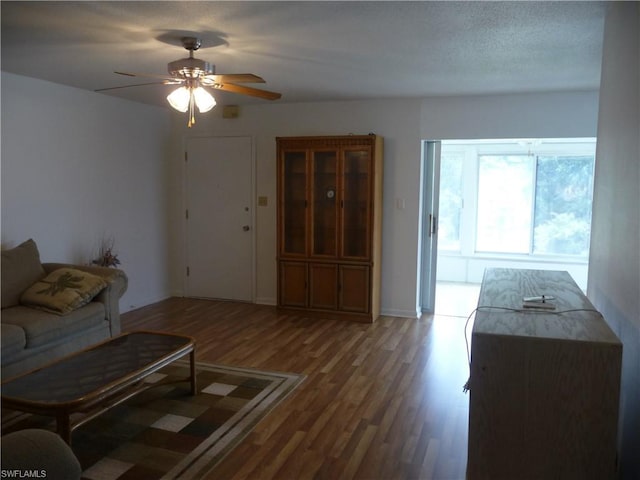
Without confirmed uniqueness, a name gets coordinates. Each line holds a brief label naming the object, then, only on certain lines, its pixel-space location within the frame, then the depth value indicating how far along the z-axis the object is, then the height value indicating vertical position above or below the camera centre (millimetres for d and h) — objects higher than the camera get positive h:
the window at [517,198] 7375 -104
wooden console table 1714 -717
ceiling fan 3133 +679
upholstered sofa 3373 -869
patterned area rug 2557 -1353
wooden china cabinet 5203 -358
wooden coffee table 2447 -1006
